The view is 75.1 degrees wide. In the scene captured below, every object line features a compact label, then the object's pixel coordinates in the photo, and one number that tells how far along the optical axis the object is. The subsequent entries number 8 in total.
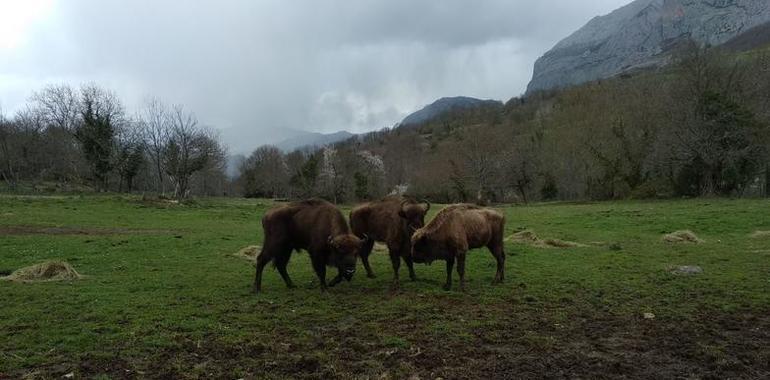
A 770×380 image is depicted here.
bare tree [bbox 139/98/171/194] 56.66
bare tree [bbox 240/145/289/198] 90.44
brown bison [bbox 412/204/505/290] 11.19
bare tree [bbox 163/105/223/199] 54.16
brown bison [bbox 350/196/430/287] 11.98
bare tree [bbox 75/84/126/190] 56.16
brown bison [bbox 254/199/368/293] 10.98
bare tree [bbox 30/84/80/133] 64.06
